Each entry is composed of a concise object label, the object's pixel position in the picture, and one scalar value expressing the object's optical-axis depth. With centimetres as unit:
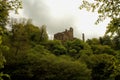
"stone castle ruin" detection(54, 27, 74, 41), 7387
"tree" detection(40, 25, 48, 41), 5227
